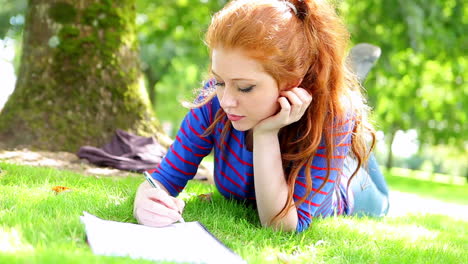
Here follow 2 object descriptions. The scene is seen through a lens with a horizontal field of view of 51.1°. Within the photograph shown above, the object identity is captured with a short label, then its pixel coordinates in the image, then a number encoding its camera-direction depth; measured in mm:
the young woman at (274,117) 2277
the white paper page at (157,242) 1852
